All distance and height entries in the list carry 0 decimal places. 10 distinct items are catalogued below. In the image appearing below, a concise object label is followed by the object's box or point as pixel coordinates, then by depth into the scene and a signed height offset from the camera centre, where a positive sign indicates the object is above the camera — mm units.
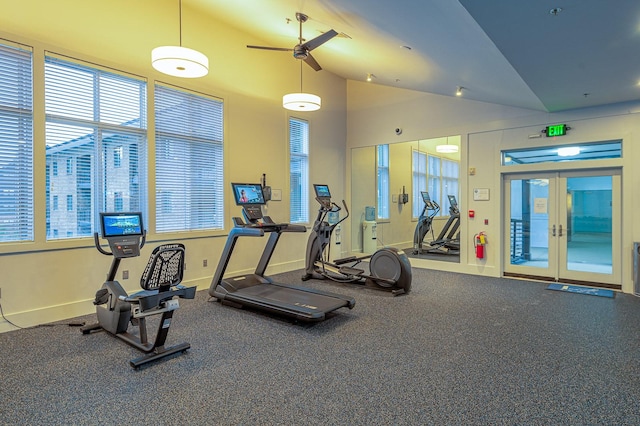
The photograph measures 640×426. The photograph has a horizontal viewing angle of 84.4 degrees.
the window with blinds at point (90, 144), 4246 +858
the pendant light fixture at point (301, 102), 5336 +1669
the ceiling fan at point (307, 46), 4247 +2095
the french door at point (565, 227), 5645 -315
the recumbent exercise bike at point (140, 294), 2965 -737
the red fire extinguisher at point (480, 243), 6652 -653
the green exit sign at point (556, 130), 5770 +1294
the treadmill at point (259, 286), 4250 -1080
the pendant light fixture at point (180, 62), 3668 +1629
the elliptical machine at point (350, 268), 5375 -950
